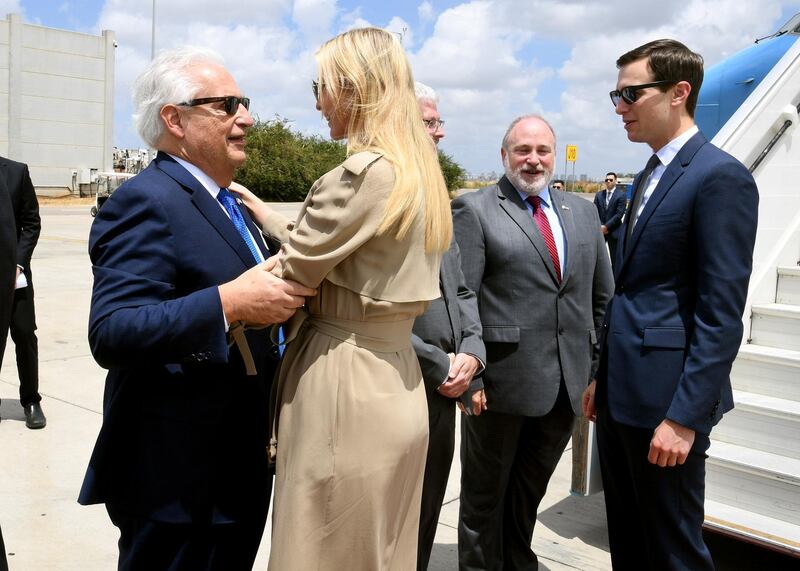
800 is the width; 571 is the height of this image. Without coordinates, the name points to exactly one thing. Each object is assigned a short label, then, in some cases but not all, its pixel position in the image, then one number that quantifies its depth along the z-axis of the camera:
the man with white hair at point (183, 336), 1.88
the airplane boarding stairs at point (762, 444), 3.37
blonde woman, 1.87
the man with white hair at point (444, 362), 2.86
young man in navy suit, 2.40
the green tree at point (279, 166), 36.38
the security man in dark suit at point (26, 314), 5.19
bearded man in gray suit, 3.29
